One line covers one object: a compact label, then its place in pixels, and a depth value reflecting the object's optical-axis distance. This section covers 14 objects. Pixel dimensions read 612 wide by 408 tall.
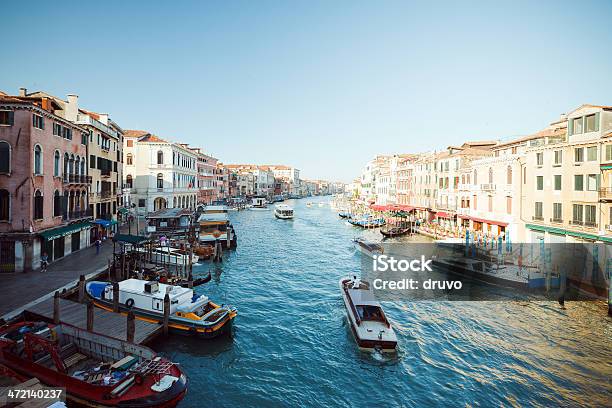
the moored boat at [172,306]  16.25
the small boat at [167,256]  29.03
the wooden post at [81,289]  18.09
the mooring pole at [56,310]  15.09
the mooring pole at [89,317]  14.68
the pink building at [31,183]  20.80
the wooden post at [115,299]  17.33
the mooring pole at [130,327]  14.09
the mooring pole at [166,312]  16.08
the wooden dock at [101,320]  15.10
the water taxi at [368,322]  15.27
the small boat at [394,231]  49.50
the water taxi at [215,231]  36.94
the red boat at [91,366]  10.63
